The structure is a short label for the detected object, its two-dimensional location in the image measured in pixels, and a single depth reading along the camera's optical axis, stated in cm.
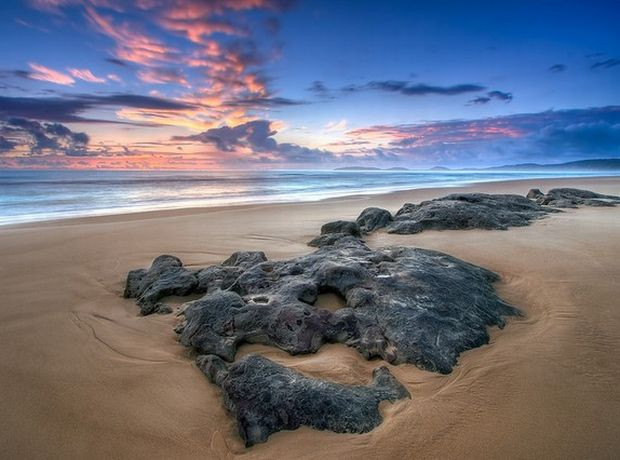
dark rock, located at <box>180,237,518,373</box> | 337
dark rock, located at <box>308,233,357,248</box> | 675
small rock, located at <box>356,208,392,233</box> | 881
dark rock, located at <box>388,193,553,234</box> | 822
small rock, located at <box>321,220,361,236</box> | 765
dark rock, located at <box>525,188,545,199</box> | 1482
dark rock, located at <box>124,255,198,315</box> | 465
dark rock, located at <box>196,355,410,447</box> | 249
